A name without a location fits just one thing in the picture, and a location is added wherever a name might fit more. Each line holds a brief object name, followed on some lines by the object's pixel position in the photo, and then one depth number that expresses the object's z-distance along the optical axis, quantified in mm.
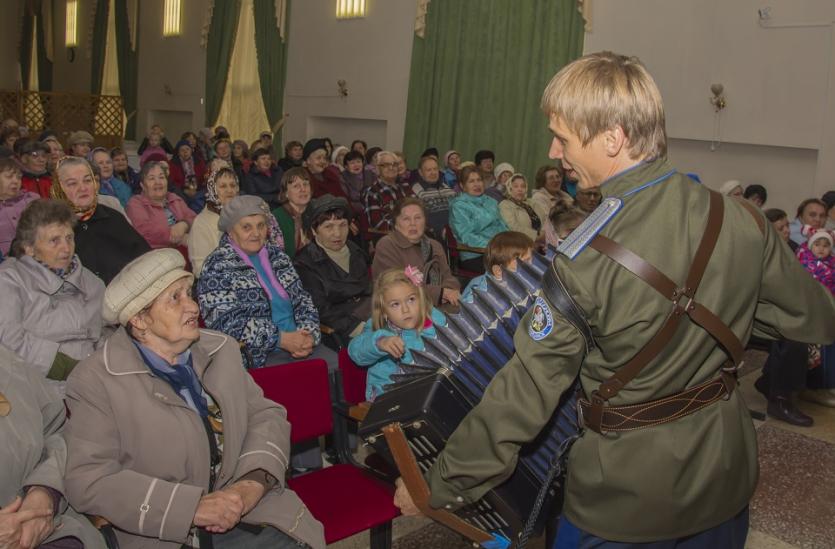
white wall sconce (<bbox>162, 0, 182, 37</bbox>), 17584
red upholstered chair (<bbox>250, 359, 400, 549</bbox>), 2457
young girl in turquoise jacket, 3127
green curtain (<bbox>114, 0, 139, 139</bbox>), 19188
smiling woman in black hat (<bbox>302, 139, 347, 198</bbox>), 8719
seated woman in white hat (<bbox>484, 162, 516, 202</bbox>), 7840
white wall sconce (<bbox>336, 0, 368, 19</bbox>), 13250
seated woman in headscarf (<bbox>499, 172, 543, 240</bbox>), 7387
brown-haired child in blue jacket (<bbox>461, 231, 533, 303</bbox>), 3918
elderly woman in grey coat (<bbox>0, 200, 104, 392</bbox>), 3070
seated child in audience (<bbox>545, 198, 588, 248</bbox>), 4008
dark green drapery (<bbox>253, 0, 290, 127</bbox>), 15172
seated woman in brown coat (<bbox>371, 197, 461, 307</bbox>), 5016
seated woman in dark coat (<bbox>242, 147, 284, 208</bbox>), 9492
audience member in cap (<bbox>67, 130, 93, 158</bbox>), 9180
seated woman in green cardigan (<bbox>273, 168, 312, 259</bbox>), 5758
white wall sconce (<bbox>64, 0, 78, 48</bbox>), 21031
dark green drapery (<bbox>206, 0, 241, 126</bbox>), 15867
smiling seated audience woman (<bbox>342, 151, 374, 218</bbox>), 9508
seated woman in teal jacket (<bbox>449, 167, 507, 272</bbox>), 6945
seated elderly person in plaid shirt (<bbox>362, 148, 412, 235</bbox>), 7111
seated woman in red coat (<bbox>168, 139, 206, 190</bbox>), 10311
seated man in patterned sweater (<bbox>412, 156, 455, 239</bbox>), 7180
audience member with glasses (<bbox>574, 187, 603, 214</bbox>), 5224
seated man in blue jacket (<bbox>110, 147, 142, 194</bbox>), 9039
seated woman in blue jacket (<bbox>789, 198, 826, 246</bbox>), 6387
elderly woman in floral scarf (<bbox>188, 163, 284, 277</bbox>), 4895
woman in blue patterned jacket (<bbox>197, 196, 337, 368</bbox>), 3711
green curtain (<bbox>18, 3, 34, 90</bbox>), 22500
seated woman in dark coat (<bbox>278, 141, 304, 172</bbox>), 11234
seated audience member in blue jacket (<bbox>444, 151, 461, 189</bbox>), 10609
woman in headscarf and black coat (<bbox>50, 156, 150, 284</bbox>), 4285
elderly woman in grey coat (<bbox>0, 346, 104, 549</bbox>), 1946
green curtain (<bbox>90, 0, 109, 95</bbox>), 19888
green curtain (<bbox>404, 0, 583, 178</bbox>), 10844
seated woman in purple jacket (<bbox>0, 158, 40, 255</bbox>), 5023
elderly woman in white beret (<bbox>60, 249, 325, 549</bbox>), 2045
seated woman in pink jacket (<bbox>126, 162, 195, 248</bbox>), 5891
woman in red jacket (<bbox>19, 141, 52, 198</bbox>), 6539
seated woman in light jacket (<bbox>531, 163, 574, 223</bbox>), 8117
